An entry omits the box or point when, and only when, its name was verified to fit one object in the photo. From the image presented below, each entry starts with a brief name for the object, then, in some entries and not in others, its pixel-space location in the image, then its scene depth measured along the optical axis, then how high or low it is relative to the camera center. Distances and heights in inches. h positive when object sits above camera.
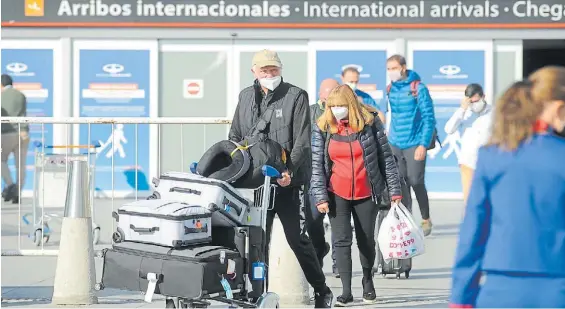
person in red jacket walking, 647.1 -14.8
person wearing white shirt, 714.2 -1.0
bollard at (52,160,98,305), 640.4 -38.8
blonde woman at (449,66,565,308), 320.2 -12.8
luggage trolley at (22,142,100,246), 899.4 -26.9
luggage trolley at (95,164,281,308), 497.0 -38.1
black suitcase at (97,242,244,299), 471.2 -31.6
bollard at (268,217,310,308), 651.5 -45.5
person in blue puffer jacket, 854.5 -0.1
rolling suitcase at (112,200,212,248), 477.7 -22.3
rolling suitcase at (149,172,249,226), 495.2 -16.7
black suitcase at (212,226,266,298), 506.6 -27.6
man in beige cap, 568.1 -1.5
